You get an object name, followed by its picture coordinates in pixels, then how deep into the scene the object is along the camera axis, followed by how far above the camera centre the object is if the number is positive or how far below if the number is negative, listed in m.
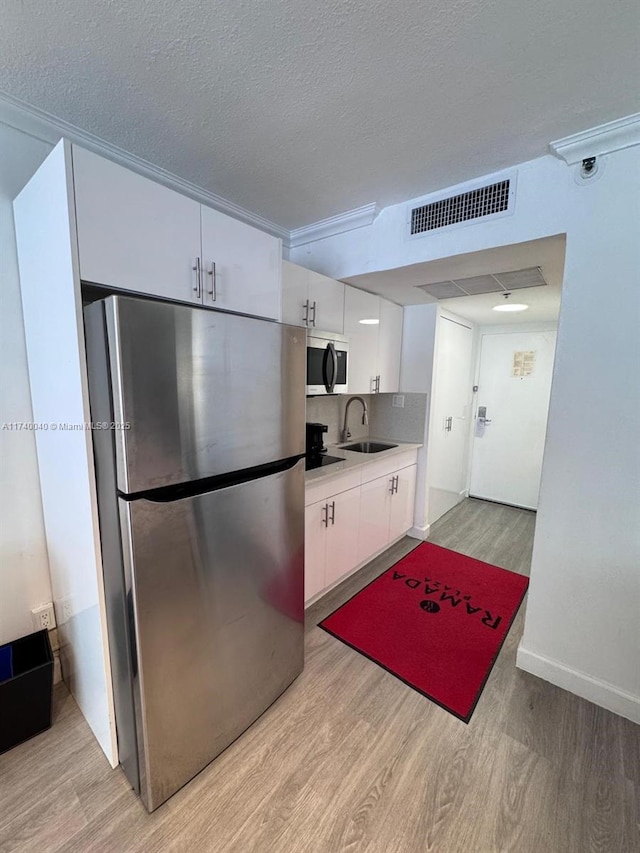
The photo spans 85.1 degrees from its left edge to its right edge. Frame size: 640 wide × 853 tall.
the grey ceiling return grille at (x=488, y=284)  2.20 +0.68
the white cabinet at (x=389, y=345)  2.98 +0.32
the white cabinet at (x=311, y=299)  2.06 +0.51
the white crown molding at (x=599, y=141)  1.39 +1.01
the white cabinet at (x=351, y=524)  2.18 -1.02
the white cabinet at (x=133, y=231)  1.09 +0.50
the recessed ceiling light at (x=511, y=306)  2.99 +0.67
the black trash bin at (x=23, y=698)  1.37 -1.30
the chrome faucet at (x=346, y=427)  3.18 -0.42
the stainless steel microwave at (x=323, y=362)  2.21 +0.12
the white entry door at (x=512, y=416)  3.94 -0.38
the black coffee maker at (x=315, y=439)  2.43 -0.41
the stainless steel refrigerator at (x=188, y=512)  1.06 -0.46
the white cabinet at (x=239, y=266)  1.43 +0.49
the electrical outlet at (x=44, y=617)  1.65 -1.14
